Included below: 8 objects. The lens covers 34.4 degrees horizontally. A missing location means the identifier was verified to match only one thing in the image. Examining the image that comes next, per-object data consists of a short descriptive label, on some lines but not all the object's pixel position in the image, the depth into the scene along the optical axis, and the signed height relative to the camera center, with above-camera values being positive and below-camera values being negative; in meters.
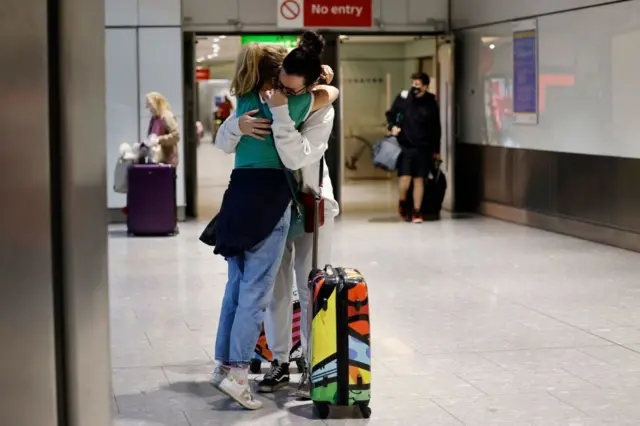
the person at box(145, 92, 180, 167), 11.98 -0.04
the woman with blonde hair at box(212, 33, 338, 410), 4.55 -0.34
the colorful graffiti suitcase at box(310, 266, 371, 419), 4.51 -0.97
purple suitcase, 11.80 -0.86
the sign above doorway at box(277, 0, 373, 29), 14.05 +1.51
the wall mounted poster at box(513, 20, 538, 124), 12.40 +0.63
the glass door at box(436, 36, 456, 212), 14.49 +0.17
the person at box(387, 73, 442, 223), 13.32 -0.19
